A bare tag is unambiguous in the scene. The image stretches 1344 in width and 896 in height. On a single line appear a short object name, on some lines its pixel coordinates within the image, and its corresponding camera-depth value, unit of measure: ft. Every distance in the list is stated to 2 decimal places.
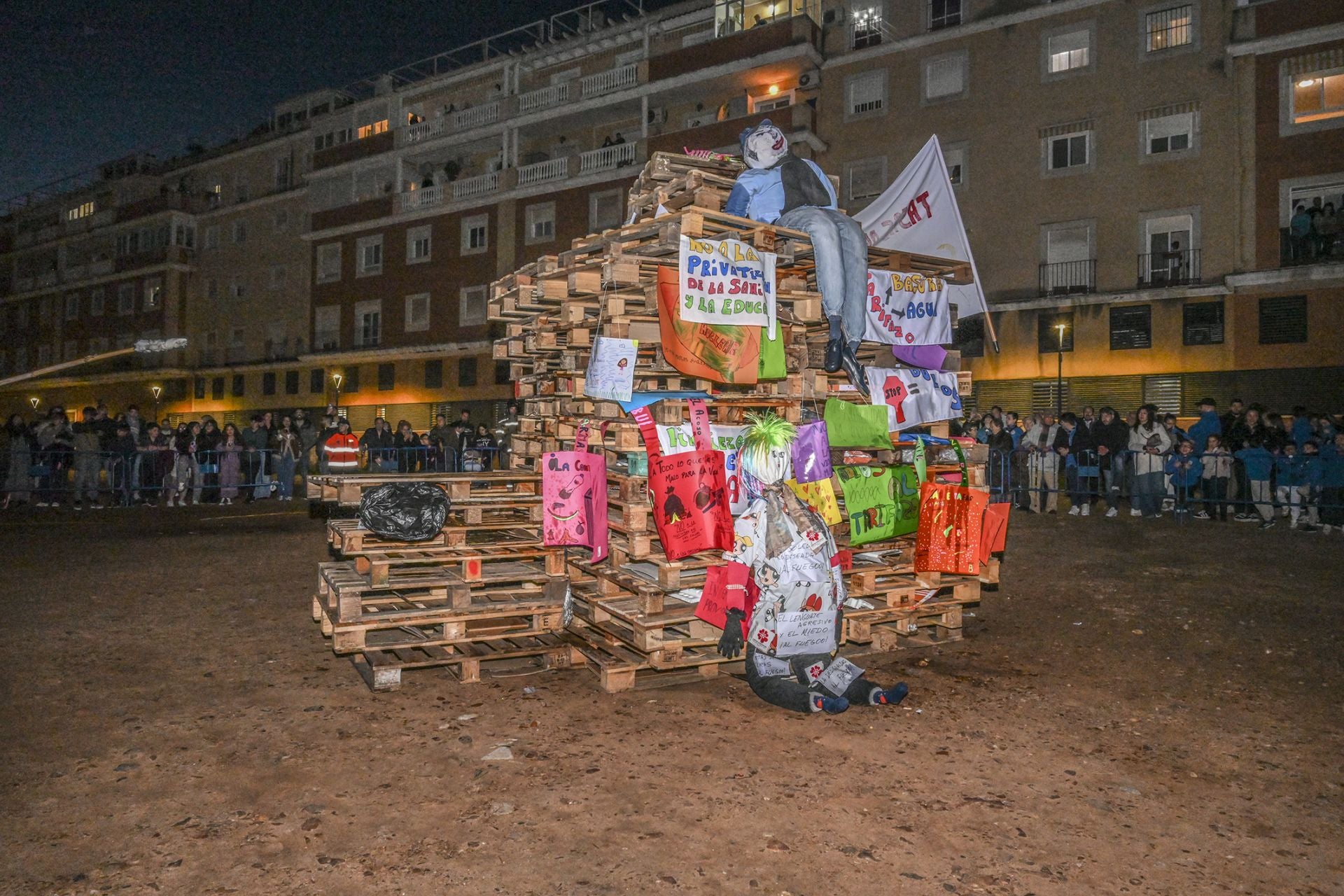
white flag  25.64
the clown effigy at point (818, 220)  19.69
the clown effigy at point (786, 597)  15.93
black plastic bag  18.54
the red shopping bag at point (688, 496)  17.63
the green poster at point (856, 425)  20.39
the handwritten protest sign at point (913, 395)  21.71
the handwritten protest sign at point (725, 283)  18.03
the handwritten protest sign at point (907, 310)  21.97
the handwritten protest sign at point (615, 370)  18.86
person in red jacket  48.37
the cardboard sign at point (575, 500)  19.13
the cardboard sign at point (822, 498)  18.40
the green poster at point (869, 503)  20.35
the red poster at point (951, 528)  20.85
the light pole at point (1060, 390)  83.92
